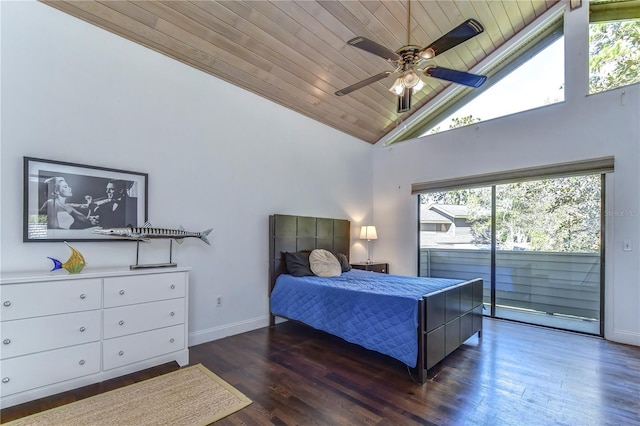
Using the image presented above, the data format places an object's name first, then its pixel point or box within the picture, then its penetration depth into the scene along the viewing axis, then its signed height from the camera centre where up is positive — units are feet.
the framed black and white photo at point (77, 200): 7.57 +0.32
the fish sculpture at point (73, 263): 7.37 -1.33
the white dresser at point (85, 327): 6.50 -2.93
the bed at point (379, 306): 7.89 -2.96
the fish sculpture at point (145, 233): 8.04 -0.62
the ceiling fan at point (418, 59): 6.70 +3.94
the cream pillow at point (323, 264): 12.60 -2.26
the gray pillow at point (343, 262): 14.08 -2.39
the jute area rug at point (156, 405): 6.17 -4.43
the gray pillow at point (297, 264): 12.41 -2.22
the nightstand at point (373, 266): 15.93 -2.94
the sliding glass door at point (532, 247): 11.92 -1.50
